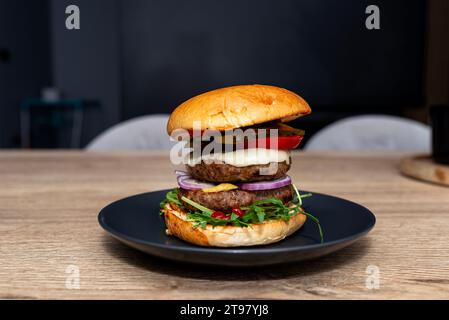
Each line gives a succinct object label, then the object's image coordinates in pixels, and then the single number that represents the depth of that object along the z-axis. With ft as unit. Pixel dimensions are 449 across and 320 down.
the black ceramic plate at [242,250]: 1.94
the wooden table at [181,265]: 1.91
